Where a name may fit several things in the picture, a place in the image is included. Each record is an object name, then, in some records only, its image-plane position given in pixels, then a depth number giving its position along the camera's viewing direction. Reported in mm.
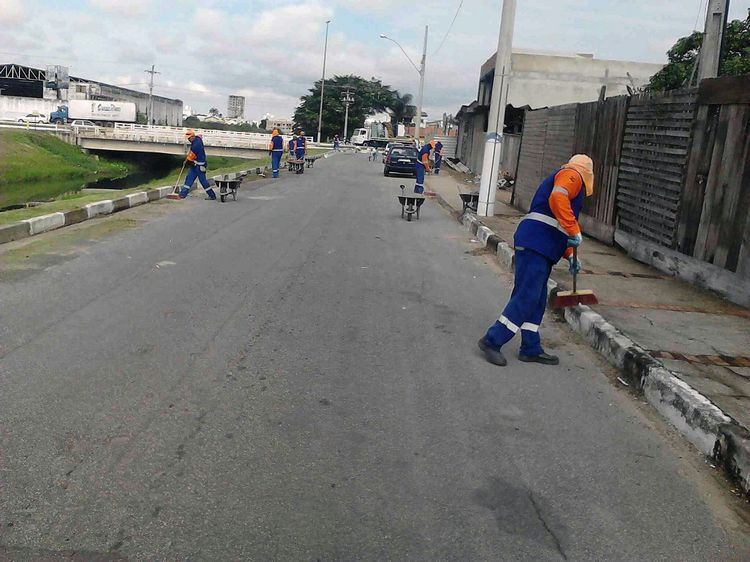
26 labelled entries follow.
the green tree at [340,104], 96375
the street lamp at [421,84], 43062
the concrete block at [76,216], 12151
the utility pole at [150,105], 92000
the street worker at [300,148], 29234
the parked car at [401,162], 31641
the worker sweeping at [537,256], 5590
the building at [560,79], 32562
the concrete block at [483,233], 12491
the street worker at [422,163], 18953
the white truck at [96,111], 73062
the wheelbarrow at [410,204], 14859
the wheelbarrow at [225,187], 16406
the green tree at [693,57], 18719
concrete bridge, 52969
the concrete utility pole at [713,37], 9023
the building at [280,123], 153125
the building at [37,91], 77875
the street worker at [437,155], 34281
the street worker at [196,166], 15998
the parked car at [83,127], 53094
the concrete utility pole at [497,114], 14492
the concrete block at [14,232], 9938
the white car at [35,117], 64000
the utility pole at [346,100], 88875
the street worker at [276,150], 24455
